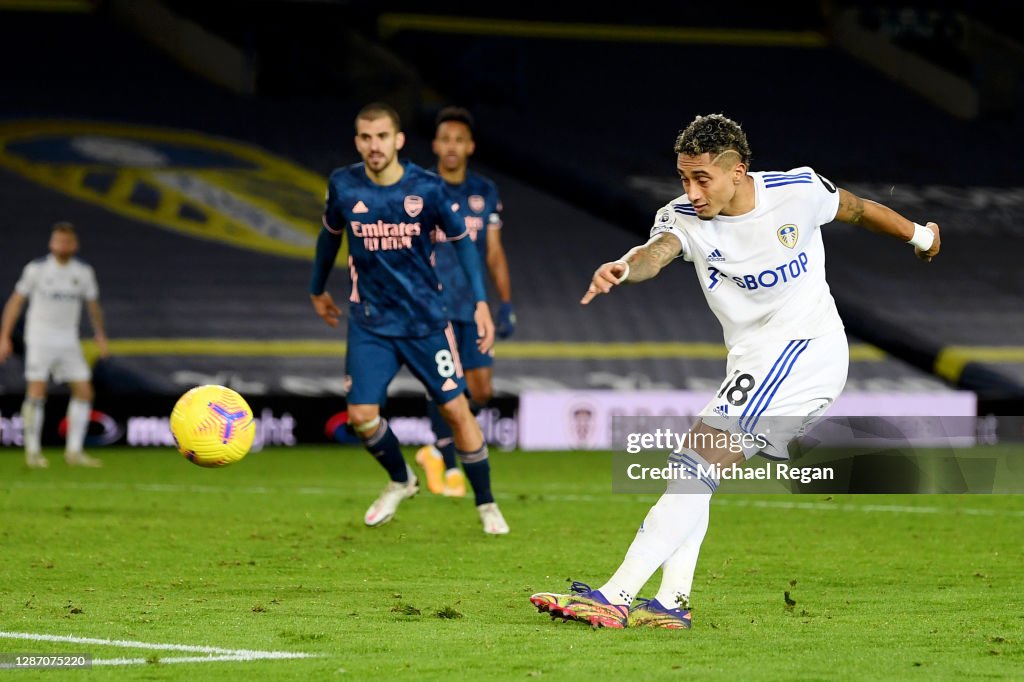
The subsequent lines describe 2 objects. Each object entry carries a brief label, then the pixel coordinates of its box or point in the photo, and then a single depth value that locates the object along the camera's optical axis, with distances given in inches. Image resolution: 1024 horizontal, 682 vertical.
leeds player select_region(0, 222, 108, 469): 1230.9
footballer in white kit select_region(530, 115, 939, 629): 484.1
